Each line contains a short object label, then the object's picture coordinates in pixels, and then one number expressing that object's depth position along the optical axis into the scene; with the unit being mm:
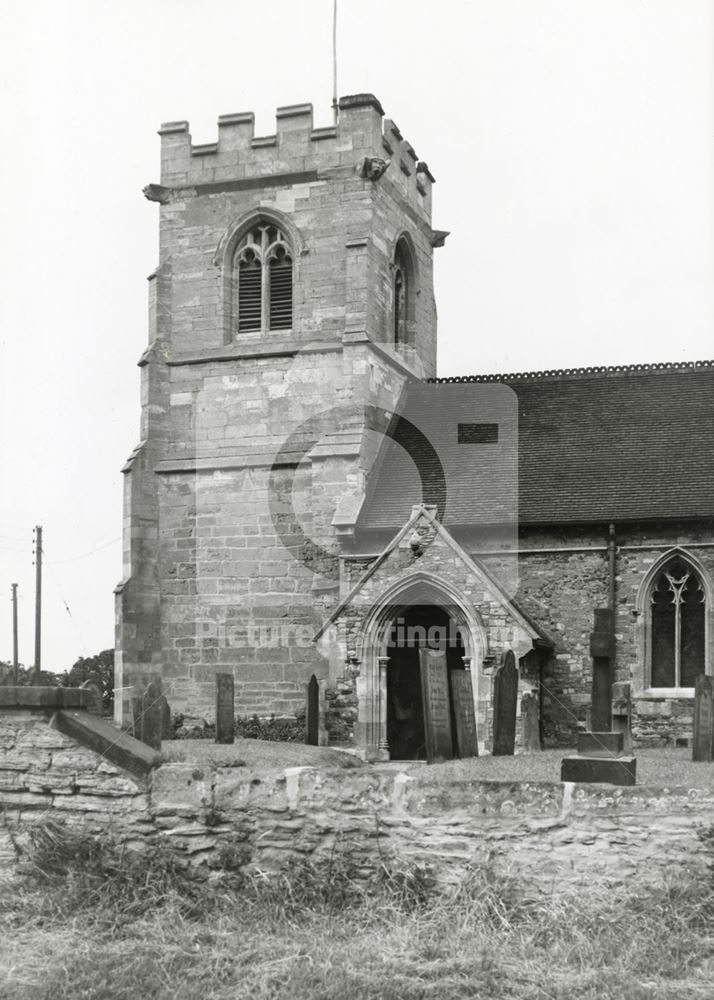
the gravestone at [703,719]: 13688
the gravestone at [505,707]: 13312
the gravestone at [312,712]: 20547
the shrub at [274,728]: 23047
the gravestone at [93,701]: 10227
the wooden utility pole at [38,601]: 38562
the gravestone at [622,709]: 12672
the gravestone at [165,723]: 18281
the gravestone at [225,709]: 14385
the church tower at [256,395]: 24531
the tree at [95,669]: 46656
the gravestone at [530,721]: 20156
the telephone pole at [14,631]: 39106
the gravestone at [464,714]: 13961
